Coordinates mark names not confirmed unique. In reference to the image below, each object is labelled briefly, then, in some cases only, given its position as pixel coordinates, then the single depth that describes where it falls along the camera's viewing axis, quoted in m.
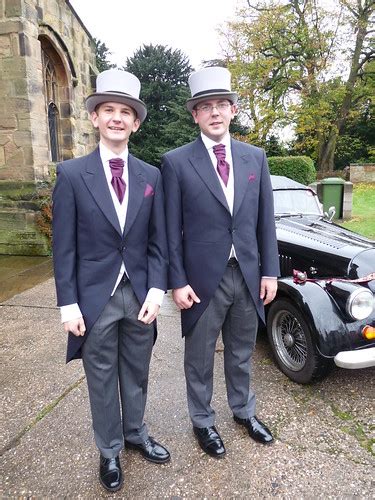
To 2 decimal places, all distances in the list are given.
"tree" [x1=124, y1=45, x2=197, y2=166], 23.23
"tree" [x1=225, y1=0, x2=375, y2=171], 20.25
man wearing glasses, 2.30
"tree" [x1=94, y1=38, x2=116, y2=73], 27.34
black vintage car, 2.83
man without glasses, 2.05
